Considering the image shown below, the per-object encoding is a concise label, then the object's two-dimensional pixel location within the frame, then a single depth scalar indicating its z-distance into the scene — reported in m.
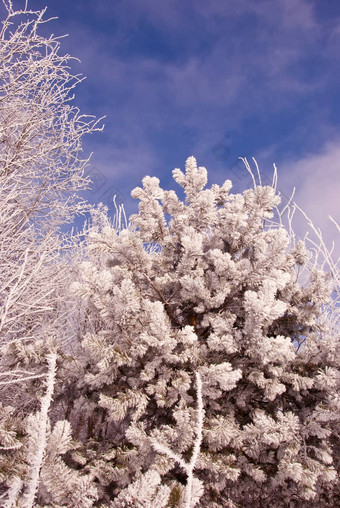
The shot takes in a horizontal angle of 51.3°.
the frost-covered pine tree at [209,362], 2.81
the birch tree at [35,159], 5.91
